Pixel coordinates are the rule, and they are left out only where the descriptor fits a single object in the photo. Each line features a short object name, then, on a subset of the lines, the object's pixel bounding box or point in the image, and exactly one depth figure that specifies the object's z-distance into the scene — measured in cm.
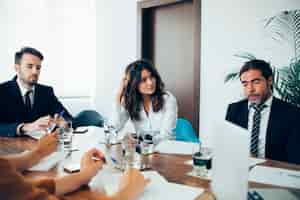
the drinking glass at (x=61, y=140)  159
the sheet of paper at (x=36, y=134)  194
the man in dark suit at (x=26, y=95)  227
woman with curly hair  223
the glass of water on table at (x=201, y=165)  119
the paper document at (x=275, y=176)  106
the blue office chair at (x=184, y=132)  209
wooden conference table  102
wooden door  321
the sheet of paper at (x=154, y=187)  93
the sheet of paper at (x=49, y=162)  125
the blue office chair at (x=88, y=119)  288
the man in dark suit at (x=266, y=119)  170
